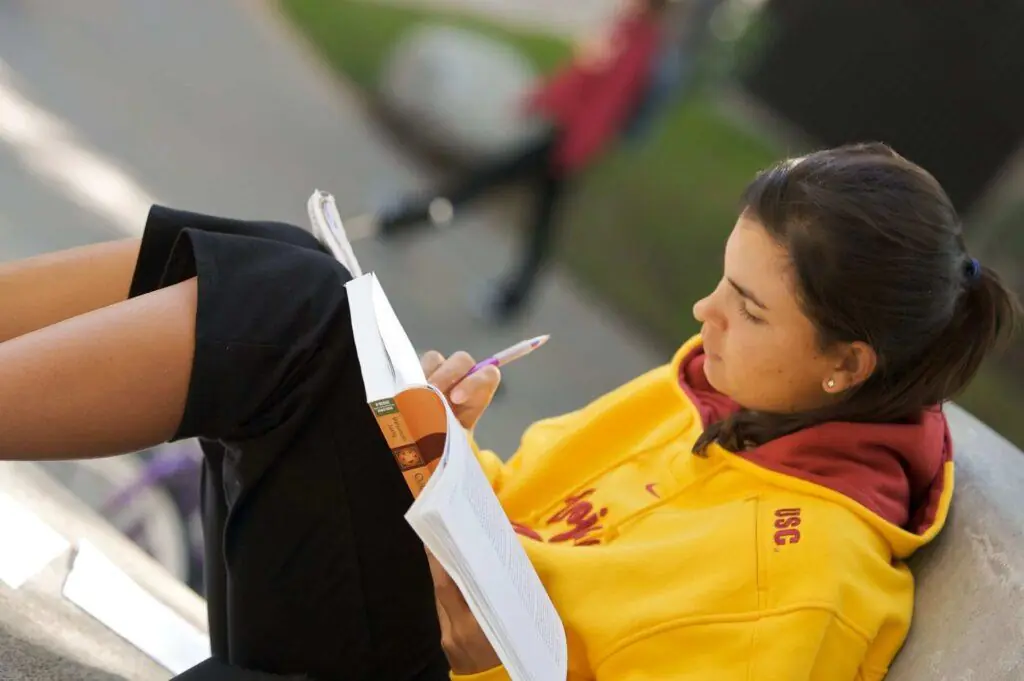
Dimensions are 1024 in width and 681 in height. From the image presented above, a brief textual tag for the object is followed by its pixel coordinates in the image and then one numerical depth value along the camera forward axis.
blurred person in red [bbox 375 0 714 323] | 5.43
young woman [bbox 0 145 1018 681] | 3.73
